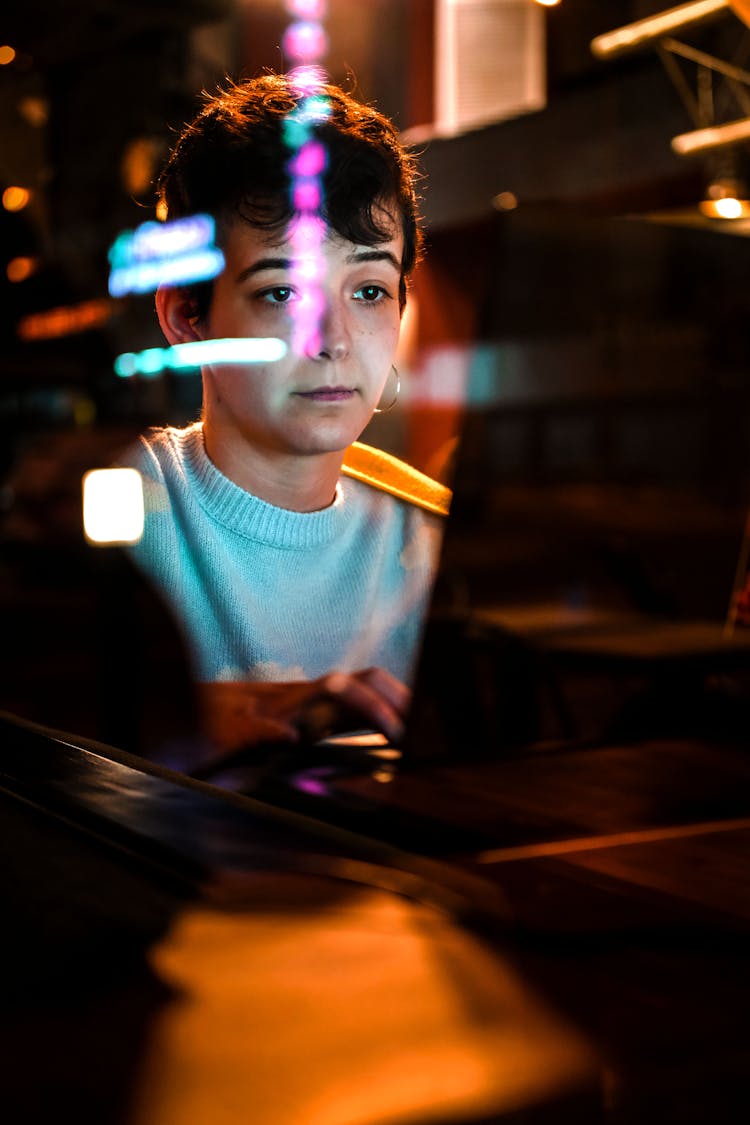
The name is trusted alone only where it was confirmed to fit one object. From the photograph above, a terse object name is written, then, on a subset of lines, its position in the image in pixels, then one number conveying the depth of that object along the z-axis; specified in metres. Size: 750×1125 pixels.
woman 0.80
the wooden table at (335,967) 0.48
